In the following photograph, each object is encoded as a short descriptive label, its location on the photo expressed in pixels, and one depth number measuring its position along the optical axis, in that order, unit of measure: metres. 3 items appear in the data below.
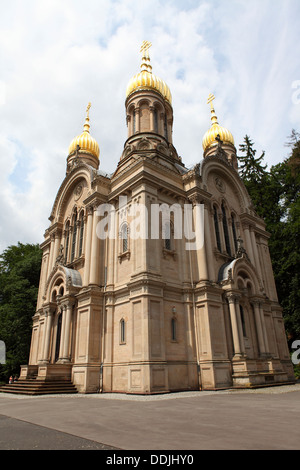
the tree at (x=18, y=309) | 28.27
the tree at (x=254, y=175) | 33.53
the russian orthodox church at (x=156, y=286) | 16.80
